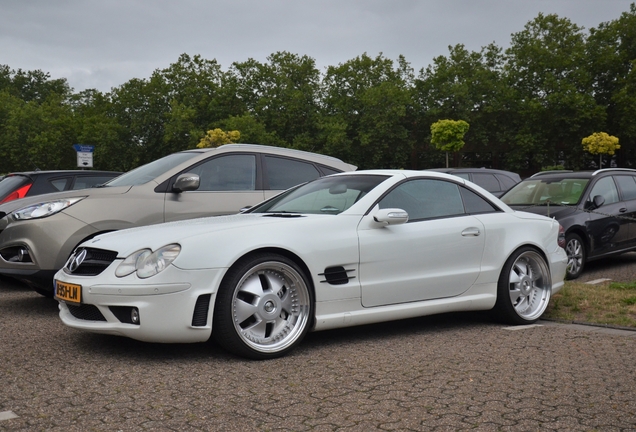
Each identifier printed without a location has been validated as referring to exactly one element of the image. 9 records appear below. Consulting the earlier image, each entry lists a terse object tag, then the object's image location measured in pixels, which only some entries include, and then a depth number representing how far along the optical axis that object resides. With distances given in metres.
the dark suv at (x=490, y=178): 15.68
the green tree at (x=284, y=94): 64.19
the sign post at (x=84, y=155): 25.83
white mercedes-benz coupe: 5.25
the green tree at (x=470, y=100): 61.53
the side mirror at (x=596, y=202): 11.28
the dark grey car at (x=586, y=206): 10.82
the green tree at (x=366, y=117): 61.19
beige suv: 7.34
